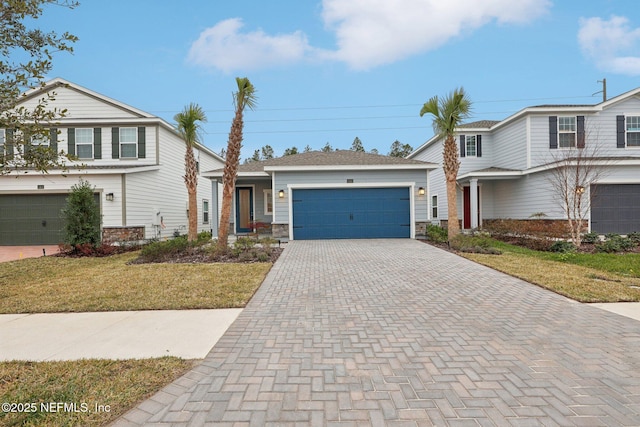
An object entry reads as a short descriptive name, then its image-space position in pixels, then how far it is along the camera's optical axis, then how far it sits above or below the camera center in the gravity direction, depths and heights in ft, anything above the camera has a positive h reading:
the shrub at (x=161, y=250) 30.48 -3.73
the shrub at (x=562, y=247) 34.32 -4.48
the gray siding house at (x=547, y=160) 41.65 +8.37
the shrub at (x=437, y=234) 39.71 -3.32
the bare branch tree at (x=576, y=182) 37.06 +3.47
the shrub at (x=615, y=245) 34.01 -4.27
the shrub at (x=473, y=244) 33.68 -4.05
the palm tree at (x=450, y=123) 37.06 +11.00
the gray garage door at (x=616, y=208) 41.55 -0.11
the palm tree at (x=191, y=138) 37.42 +9.64
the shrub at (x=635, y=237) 37.29 -3.78
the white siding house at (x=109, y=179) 43.45 +5.59
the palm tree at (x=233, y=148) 32.63 +7.16
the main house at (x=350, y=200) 45.14 +1.78
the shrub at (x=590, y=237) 38.30 -3.76
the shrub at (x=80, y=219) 35.42 -0.37
